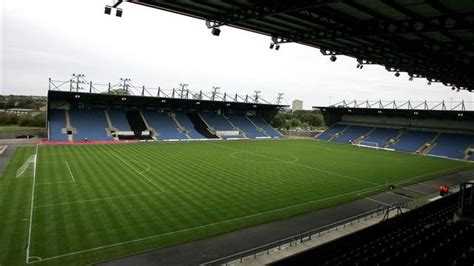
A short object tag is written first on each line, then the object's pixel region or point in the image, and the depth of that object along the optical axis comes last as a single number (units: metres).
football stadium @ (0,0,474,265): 13.24
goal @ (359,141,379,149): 62.37
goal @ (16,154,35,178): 27.18
